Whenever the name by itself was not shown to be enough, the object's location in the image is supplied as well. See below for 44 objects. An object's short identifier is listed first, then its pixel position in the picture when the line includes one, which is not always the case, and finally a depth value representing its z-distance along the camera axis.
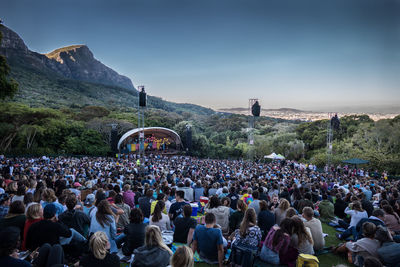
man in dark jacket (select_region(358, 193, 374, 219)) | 6.12
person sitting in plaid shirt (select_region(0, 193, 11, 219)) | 4.64
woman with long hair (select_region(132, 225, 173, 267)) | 2.73
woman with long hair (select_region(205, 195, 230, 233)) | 4.96
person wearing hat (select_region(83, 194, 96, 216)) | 4.88
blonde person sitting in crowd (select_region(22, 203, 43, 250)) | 3.42
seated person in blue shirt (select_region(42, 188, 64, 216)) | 4.89
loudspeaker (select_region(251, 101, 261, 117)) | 23.59
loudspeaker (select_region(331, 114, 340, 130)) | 24.33
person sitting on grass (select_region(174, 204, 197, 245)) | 4.17
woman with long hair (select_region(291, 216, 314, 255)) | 3.56
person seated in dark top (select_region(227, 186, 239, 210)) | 6.34
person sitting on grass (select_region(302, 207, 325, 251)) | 4.21
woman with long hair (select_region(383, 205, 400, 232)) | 4.90
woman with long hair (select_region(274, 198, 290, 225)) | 4.97
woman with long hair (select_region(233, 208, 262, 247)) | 3.46
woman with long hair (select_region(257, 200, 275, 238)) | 4.66
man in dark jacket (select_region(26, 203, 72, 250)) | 3.27
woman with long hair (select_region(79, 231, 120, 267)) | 2.43
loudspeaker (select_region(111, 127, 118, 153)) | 32.89
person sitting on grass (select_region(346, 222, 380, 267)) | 3.46
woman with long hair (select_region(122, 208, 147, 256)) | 3.73
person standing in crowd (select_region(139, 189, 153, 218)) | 5.68
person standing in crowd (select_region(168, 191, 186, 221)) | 5.07
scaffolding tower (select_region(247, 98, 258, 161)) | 25.11
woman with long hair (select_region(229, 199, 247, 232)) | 4.68
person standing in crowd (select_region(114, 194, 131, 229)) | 4.94
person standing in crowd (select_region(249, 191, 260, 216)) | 5.33
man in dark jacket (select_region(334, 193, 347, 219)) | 6.98
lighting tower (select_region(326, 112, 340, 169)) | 24.21
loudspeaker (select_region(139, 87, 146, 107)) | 16.44
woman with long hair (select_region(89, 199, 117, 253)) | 3.75
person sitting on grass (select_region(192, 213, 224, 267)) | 3.59
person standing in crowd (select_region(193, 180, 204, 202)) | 8.01
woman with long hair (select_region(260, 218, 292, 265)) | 3.48
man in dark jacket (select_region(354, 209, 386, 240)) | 4.42
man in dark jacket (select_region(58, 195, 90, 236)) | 4.05
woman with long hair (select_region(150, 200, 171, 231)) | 4.36
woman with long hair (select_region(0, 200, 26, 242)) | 3.59
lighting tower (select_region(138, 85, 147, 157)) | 16.43
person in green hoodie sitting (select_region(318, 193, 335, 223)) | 6.61
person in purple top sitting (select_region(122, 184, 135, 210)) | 6.27
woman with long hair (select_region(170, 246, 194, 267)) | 2.16
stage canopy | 36.74
